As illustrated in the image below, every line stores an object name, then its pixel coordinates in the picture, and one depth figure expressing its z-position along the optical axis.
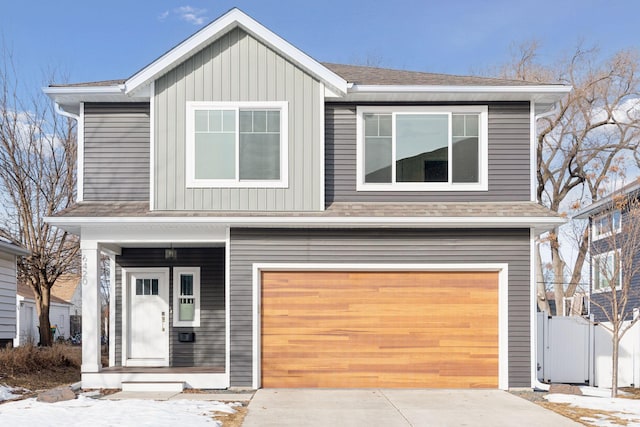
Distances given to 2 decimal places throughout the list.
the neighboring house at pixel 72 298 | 40.41
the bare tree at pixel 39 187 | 20.17
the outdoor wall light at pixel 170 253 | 13.68
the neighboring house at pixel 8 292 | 18.17
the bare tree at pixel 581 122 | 26.36
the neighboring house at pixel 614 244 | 12.77
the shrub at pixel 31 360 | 13.59
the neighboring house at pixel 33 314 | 30.22
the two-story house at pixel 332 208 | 11.87
